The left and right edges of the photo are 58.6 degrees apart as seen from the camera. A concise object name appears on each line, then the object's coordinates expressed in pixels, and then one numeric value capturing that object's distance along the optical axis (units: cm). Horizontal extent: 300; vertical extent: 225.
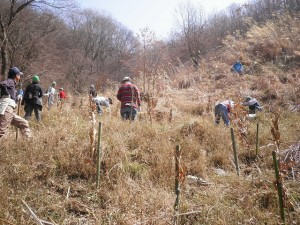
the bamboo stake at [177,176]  206
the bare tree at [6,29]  1211
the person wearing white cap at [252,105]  781
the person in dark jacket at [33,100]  650
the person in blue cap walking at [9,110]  408
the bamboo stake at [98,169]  292
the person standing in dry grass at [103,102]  833
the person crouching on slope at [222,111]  617
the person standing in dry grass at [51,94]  1111
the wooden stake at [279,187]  195
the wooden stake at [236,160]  325
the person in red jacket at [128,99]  588
